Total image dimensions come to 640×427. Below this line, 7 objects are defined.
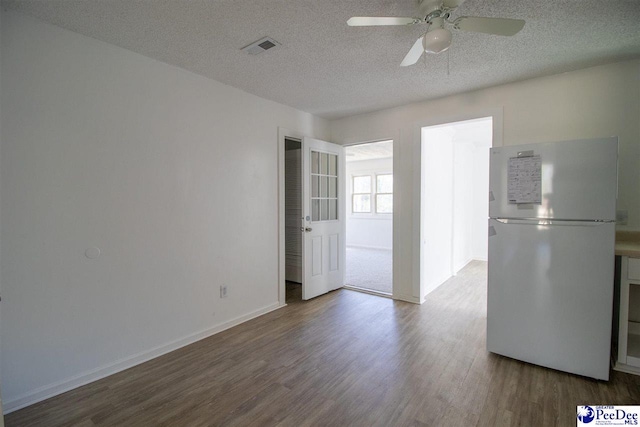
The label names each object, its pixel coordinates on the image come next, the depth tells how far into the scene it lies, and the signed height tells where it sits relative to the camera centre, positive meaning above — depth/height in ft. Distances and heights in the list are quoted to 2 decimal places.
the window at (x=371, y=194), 26.40 +0.82
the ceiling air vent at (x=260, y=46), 7.29 +4.00
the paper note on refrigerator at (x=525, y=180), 7.50 +0.59
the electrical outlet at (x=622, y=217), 8.45 -0.40
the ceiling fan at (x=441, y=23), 5.24 +3.26
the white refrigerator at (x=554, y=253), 6.85 -1.25
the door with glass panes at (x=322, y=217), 12.78 -0.65
